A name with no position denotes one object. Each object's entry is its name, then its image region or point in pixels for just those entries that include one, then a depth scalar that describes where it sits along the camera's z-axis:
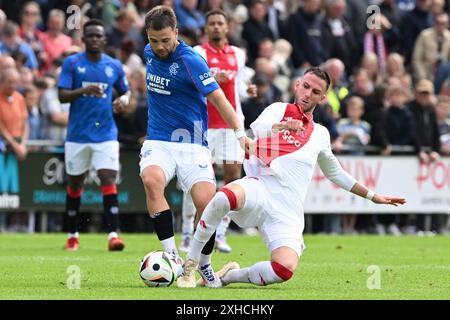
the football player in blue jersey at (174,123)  11.38
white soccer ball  10.91
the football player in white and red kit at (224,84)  15.82
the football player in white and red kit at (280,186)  10.78
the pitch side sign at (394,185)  22.20
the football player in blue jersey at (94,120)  16.27
